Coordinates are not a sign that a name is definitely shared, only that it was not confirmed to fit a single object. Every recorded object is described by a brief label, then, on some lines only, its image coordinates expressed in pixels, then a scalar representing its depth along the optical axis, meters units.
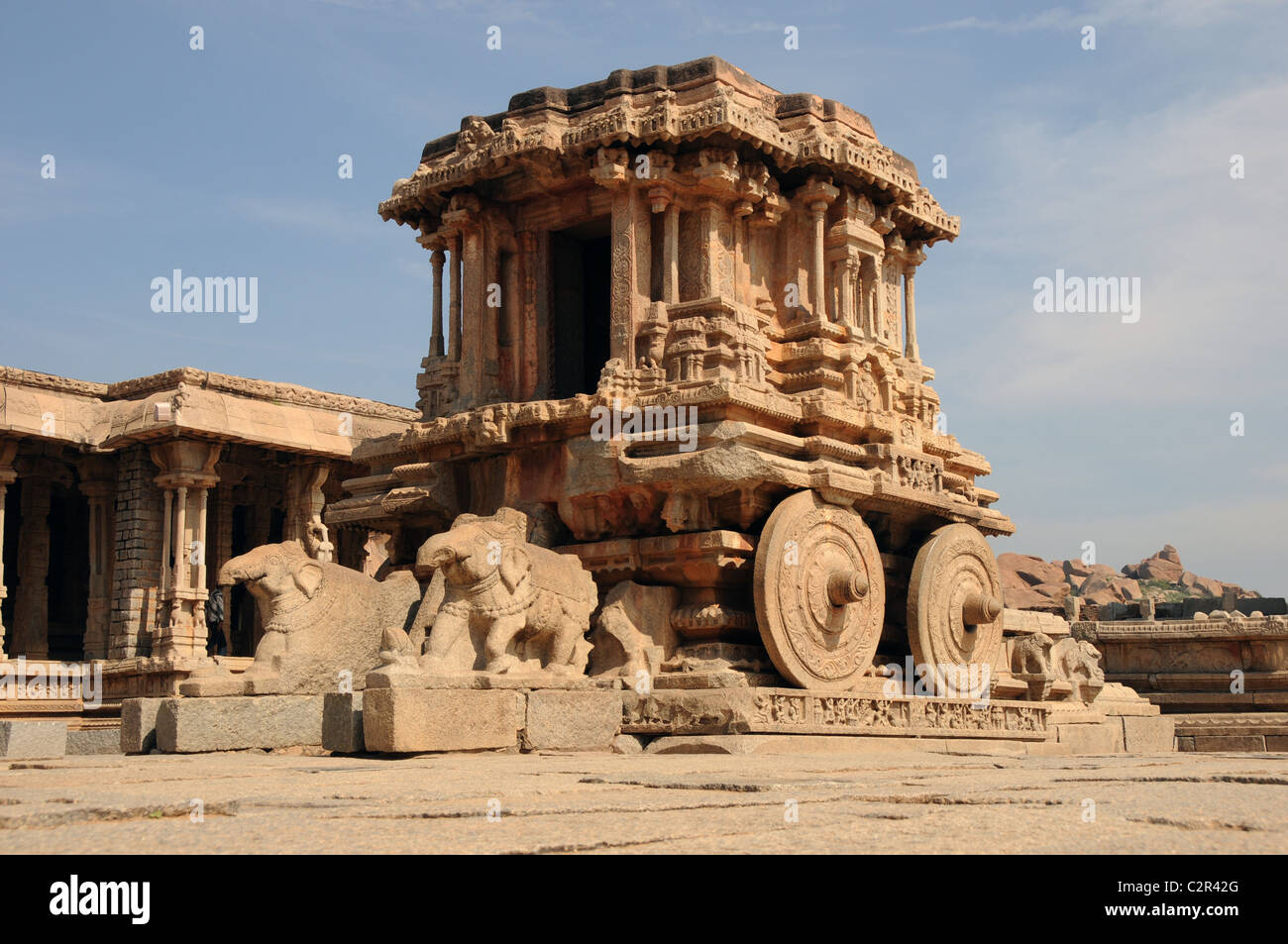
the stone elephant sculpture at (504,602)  11.62
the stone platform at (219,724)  11.05
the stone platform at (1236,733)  18.33
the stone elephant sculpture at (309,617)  12.15
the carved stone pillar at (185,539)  30.30
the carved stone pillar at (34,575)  33.62
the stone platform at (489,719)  10.00
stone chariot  13.47
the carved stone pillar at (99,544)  32.66
